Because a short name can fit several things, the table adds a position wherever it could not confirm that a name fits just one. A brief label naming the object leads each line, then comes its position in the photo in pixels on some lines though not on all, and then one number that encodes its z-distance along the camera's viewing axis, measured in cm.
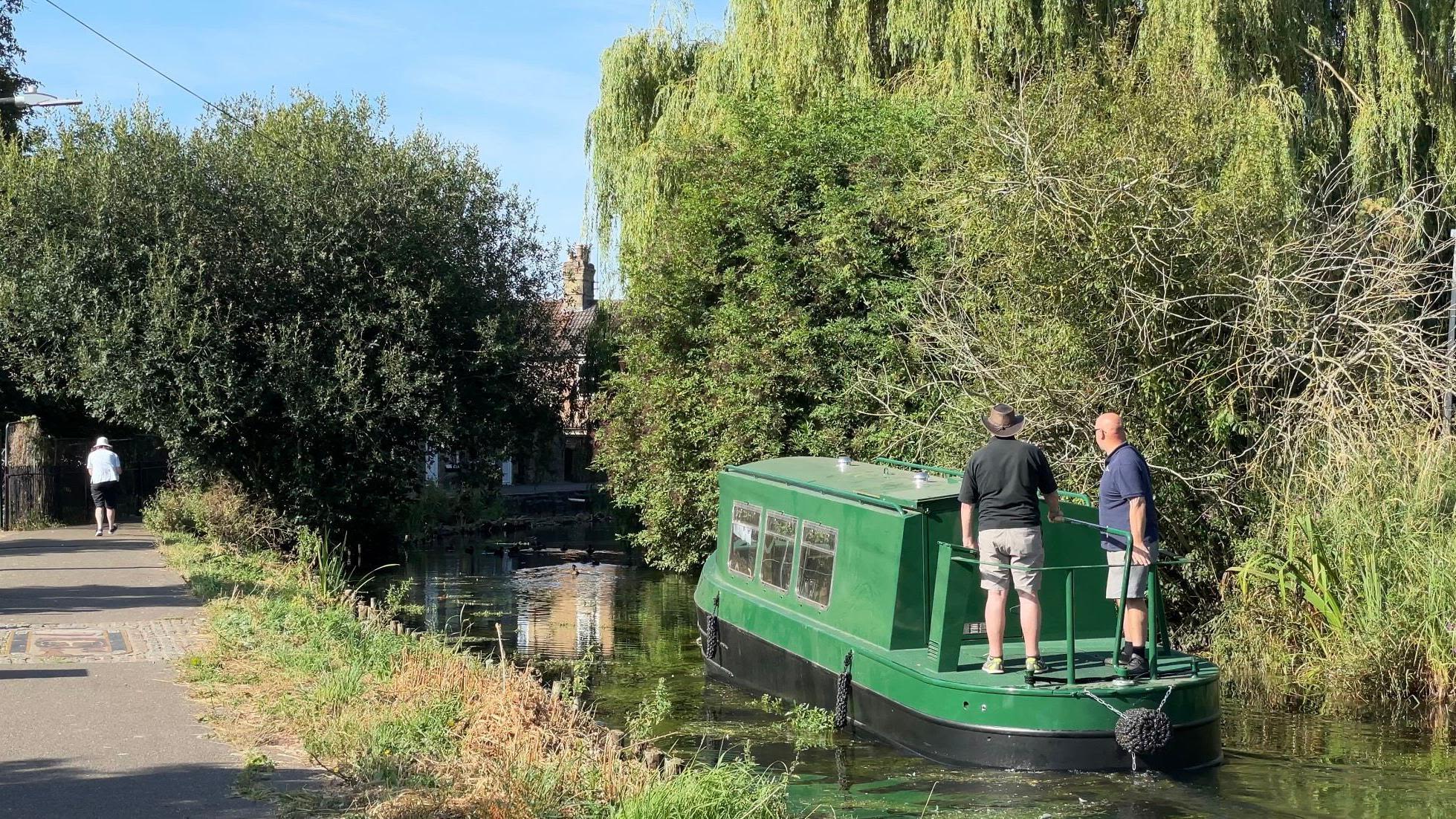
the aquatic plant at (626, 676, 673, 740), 989
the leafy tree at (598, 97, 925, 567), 1914
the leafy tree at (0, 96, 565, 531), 2153
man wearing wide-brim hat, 931
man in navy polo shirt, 957
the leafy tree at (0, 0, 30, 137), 3102
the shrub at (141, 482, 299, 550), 2084
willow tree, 1409
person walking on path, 2062
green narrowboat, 953
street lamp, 1517
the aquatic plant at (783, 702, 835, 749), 1109
